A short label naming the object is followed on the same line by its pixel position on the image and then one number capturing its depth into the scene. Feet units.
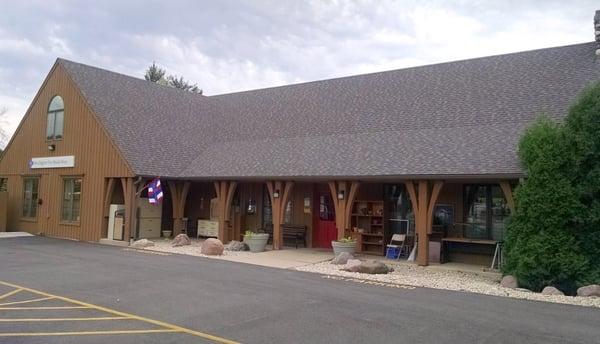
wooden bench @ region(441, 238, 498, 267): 46.65
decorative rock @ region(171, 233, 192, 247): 58.58
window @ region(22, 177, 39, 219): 74.74
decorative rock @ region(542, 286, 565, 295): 33.75
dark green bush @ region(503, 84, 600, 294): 34.65
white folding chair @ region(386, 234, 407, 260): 51.21
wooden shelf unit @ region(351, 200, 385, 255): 55.47
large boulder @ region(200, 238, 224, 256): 51.19
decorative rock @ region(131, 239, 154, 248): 57.88
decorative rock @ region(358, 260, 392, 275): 41.04
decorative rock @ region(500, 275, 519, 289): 36.27
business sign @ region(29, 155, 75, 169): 69.09
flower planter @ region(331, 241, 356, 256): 48.96
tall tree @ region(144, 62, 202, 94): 177.06
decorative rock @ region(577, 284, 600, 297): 32.67
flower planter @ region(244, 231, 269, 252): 54.90
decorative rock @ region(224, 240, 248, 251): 55.95
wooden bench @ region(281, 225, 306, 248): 60.69
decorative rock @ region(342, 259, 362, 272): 41.75
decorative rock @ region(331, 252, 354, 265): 46.24
